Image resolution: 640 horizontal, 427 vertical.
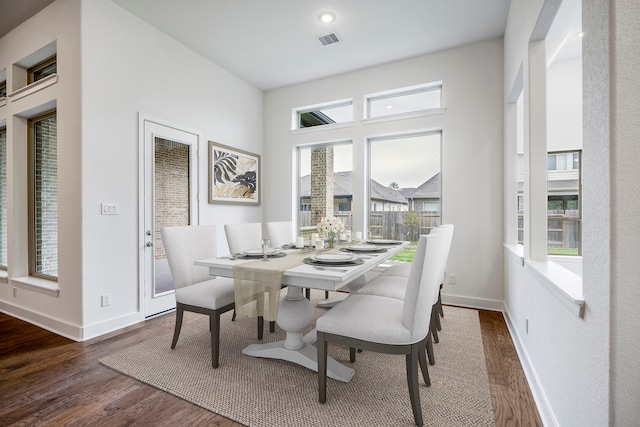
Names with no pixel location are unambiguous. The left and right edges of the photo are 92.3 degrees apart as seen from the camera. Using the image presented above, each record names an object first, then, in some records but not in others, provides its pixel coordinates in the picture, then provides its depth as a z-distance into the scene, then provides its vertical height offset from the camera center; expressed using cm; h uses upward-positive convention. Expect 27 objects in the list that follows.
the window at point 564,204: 353 +9
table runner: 181 -45
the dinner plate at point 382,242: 302 -30
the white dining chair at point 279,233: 338 -23
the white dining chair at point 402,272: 277 -57
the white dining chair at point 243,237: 290 -25
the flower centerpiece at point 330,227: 277 -14
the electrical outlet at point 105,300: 282 -81
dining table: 175 -40
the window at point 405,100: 396 +150
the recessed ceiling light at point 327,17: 308 +198
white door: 321 +19
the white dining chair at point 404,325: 154 -60
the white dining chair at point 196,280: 216 -57
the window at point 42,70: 320 +153
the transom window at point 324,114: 452 +149
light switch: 285 +4
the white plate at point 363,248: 252 -30
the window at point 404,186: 404 +36
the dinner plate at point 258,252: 226 -30
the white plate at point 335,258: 194 -30
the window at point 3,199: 376 +17
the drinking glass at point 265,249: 217 -27
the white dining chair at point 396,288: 213 -57
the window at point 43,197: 322 +17
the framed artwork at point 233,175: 405 +52
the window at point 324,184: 453 +44
